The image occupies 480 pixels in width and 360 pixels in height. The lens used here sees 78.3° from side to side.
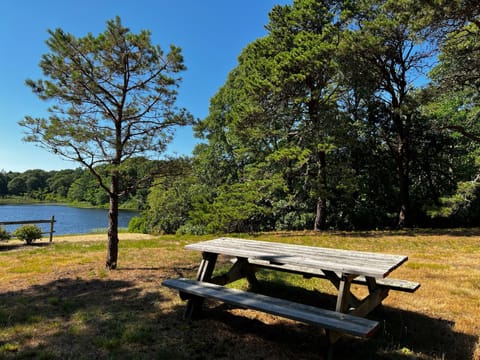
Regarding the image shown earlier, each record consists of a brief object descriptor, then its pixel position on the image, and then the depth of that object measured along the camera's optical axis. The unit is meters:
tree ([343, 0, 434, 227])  9.76
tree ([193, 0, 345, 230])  9.90
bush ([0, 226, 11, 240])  10.10
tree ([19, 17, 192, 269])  4.55
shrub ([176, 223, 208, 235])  15.30
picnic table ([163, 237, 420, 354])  2.29
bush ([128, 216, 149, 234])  22.48
